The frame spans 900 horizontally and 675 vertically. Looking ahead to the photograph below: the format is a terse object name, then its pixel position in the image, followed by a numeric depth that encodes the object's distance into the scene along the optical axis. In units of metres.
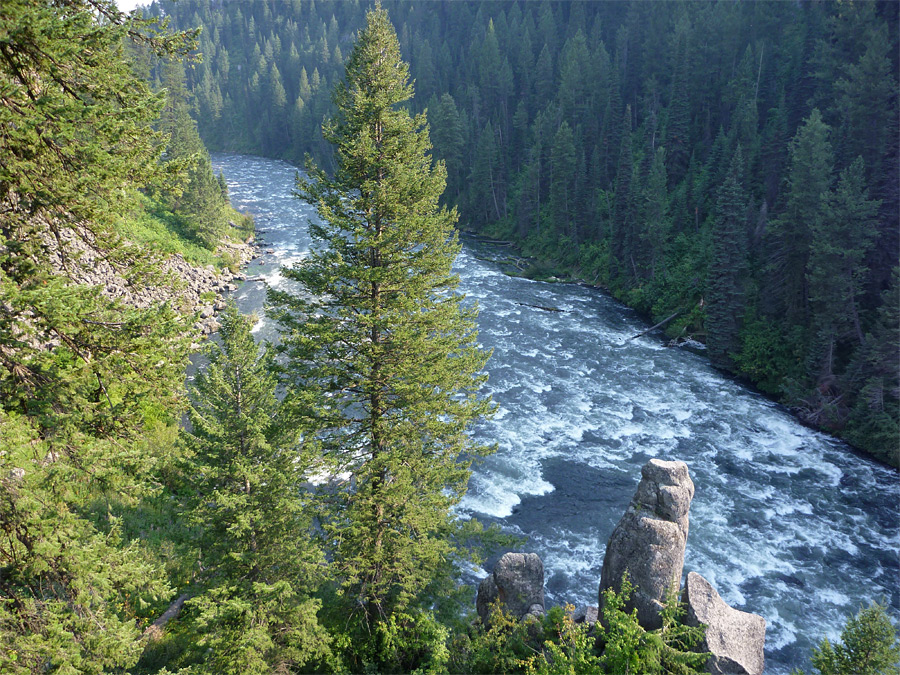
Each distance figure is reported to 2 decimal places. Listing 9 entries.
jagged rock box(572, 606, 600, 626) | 15.71
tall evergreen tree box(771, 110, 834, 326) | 33.50
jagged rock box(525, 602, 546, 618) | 15.48
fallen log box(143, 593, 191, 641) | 14.86
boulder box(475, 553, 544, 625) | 15.91
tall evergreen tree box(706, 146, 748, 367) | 37.25
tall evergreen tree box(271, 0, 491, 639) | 13.33
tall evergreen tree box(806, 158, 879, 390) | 30.03
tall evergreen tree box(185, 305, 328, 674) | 11.62
